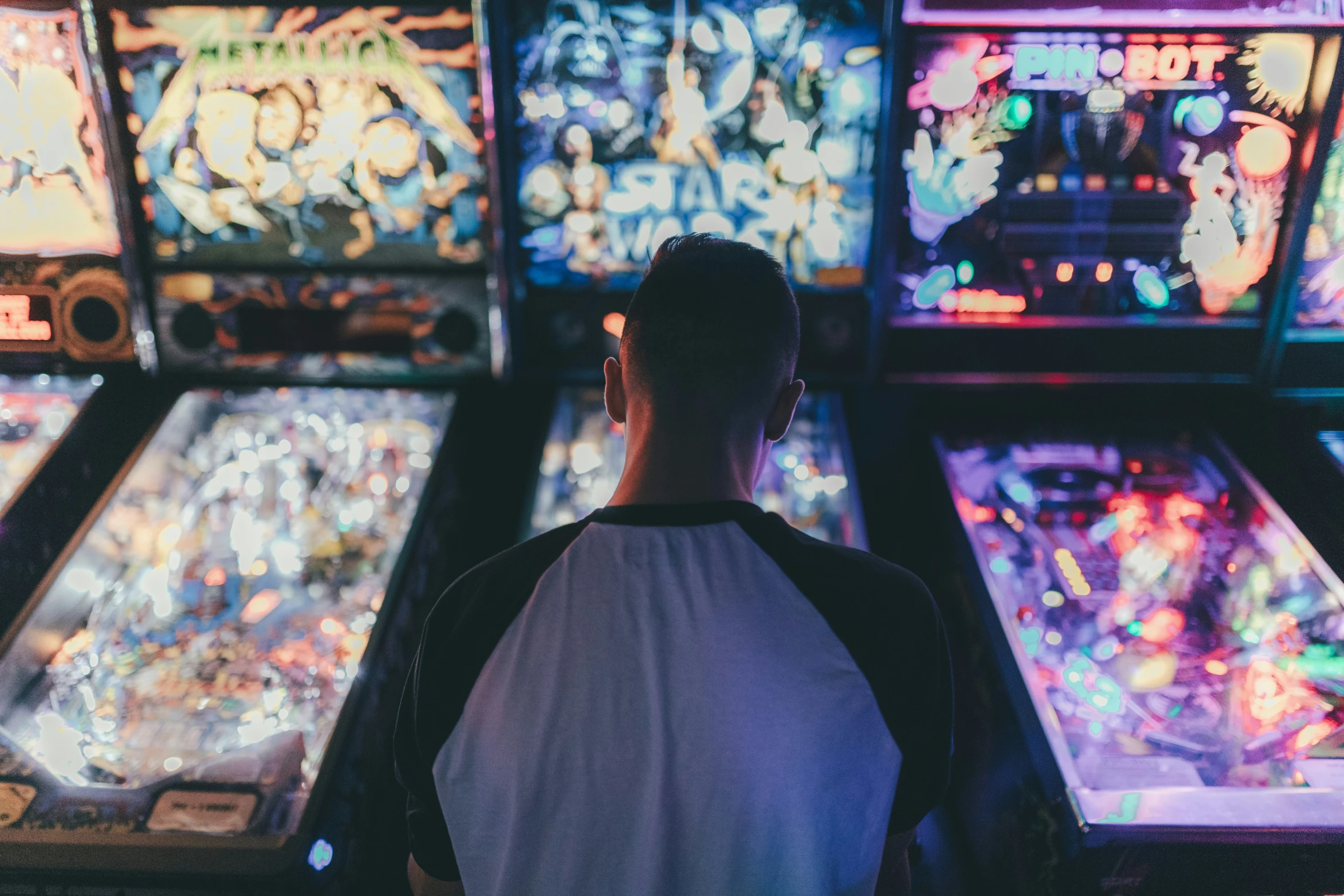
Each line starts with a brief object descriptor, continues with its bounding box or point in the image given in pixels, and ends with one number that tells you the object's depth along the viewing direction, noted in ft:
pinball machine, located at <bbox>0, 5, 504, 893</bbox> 5.37
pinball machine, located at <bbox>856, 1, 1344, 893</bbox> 5.70
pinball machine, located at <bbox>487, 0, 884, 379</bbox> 6.63
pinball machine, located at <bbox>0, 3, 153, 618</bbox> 6.64
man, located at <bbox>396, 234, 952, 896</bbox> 2.72
